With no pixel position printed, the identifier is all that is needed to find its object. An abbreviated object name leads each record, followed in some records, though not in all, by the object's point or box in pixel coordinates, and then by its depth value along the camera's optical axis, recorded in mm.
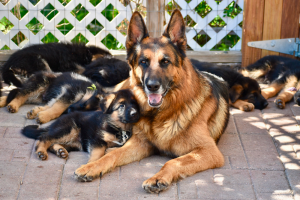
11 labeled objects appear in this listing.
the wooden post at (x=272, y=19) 6730
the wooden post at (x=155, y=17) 6582
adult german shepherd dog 3537
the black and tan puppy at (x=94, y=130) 3875
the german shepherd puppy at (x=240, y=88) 5571
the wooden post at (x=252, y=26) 6793
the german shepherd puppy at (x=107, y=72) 5910
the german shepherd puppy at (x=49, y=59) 6059
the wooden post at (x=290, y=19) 6703
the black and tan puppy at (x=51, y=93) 5105
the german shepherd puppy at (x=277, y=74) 6192
